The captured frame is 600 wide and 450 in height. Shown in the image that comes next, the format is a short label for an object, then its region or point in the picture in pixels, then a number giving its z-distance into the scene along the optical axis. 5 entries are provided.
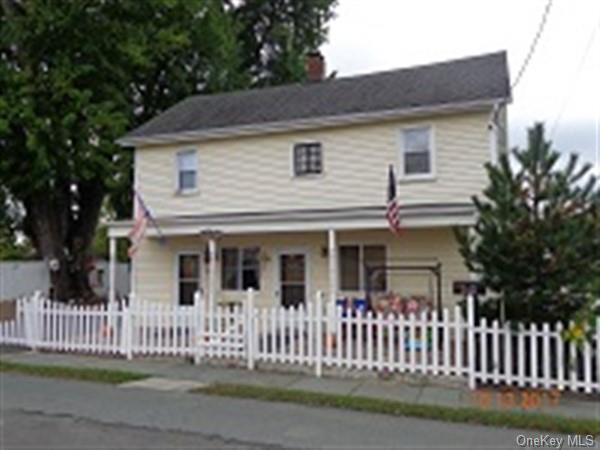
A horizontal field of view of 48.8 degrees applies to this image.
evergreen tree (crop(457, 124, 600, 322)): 10.05
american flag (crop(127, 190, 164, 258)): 16.22
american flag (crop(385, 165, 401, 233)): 13.59
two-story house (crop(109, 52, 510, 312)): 15.55
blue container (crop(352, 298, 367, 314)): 15.67
